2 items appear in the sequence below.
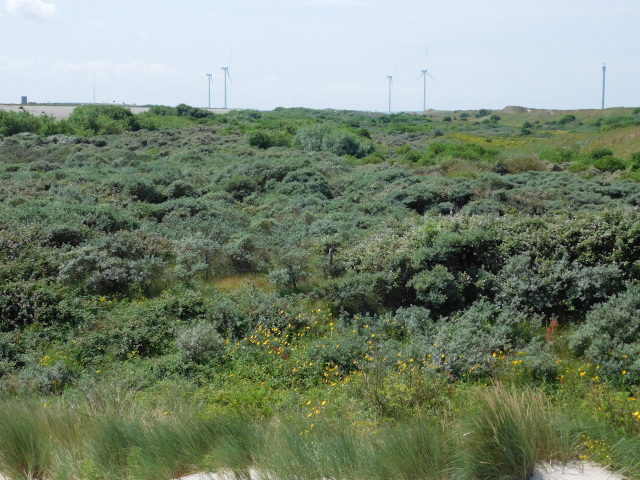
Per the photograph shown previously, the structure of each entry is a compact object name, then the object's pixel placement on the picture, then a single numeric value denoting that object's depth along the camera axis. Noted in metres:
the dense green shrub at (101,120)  49.39
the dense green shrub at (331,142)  36.81
